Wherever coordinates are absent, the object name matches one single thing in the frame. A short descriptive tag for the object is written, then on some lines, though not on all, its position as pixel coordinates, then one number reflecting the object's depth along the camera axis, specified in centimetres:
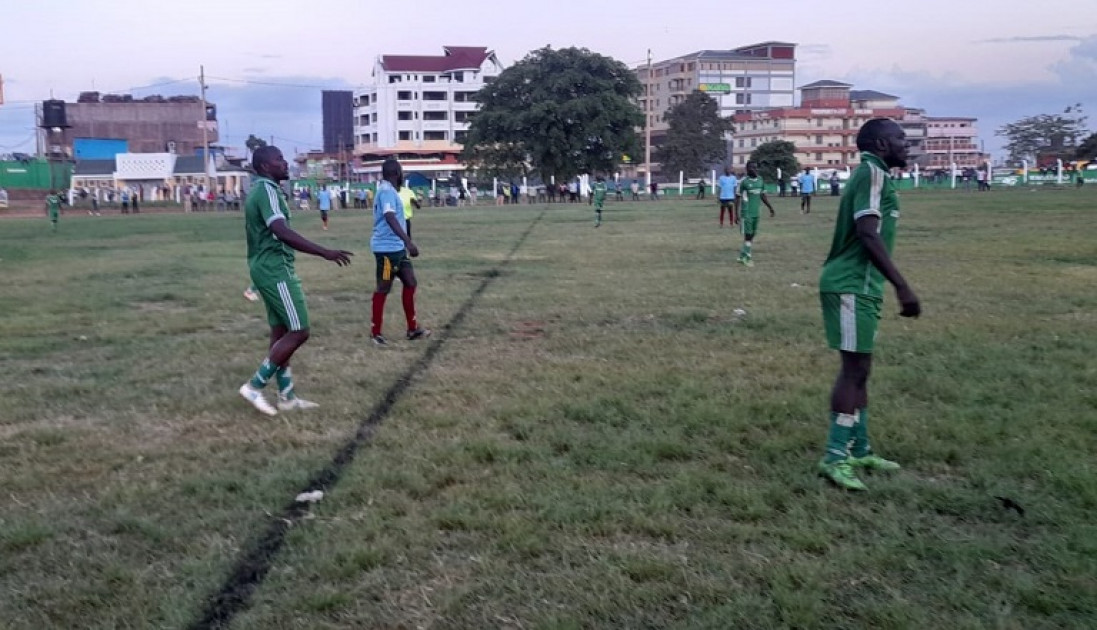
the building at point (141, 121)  10288
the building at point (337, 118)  13338
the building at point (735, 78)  12344
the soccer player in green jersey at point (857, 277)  516
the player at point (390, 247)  980
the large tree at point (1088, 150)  7475
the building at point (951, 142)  11588
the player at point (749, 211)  1727
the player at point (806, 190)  3728
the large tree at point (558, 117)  6425
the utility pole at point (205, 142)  6412
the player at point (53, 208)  3716
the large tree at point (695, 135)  8488
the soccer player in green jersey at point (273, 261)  681
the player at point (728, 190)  2755
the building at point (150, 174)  8200
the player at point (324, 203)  3558
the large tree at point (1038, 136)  8200
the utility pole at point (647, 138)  7227
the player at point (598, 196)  3198
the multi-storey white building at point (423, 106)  10200
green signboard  11675
